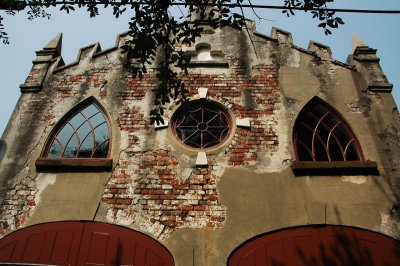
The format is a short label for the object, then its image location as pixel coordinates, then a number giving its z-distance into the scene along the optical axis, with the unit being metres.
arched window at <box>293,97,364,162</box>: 7.31
